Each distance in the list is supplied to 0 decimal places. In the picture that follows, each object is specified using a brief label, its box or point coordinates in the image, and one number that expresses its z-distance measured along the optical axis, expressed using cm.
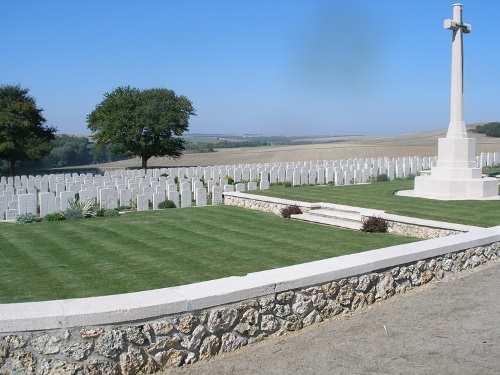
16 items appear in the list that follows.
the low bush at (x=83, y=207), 1336
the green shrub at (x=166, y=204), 1560
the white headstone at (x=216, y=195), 1655
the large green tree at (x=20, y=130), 3444
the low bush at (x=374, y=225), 966
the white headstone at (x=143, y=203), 1500
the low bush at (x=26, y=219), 1320
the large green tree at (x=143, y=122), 3606
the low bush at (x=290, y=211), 1167
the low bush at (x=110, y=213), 1352
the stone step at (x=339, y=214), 1093
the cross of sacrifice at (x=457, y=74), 1348
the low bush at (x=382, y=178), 2250
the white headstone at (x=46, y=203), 1414
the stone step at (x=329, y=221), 1028
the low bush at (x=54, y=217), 1288
